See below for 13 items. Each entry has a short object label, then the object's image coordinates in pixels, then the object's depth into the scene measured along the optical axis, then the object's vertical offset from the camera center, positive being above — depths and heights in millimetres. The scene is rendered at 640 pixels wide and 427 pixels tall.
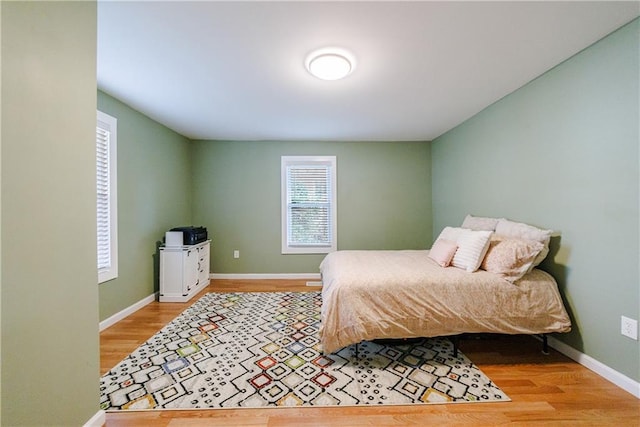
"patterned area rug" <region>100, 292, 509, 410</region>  1612 -1166
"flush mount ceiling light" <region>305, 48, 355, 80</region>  1934 +1186
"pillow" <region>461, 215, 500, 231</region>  2691 -121
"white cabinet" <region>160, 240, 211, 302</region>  3348 -791
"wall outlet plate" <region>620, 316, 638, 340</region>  1641 -765
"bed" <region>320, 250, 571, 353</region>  1902 -727
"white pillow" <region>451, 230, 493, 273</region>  2205 -345
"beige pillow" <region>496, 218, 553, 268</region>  2068 -184
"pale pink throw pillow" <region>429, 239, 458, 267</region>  2396 -392
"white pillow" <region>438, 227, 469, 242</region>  2648 -235
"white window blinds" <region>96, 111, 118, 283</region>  2588 +166
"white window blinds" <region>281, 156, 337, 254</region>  4430 +157
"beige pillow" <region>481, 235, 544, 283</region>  2018 -375
